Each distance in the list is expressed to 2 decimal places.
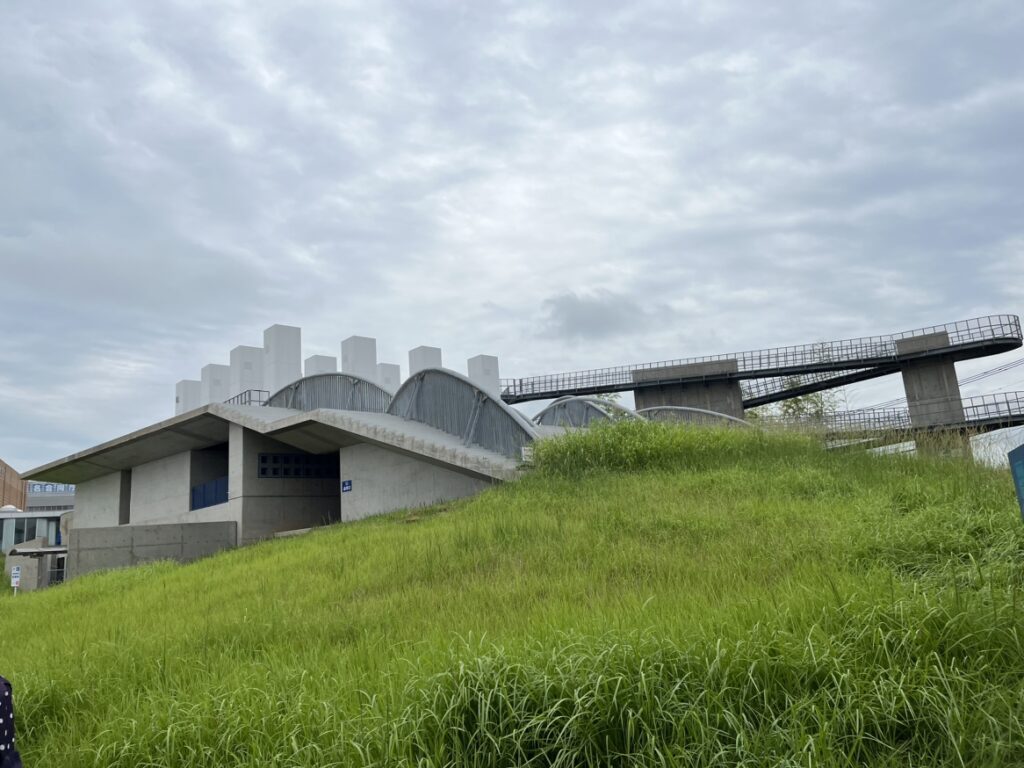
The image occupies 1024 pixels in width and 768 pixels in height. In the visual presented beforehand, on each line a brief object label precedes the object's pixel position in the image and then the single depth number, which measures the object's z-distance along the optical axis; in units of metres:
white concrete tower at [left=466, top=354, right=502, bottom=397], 46.53
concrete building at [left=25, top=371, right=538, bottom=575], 21.88
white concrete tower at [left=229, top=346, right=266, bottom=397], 44.88
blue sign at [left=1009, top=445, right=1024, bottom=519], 4.25
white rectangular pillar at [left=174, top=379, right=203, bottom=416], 48.78
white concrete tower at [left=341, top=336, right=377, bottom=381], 43.44
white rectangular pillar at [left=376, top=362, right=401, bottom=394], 46.66
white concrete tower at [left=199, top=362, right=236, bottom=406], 45.91
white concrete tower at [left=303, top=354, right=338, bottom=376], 42.91
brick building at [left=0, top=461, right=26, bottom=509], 70.46
